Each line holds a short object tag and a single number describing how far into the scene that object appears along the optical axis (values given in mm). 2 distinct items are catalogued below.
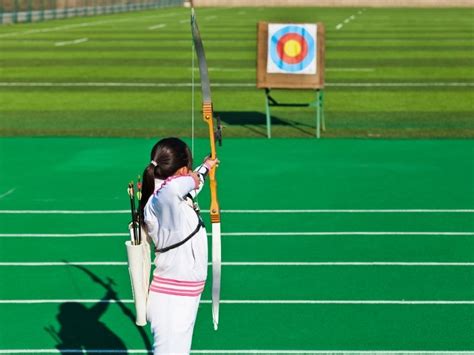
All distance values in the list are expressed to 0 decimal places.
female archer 12586
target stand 39031
